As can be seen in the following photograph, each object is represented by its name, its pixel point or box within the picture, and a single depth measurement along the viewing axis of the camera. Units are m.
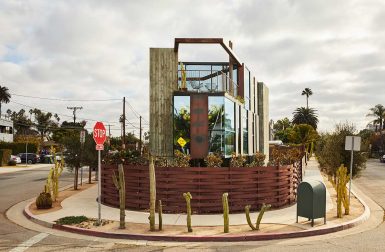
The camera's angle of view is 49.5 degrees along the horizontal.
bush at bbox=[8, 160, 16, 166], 45.31
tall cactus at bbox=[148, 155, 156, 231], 10.09
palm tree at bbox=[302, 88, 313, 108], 139.35
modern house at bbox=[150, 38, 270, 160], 20.44
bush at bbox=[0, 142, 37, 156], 58.22
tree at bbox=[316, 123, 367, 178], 17.30
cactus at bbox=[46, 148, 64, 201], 15.13
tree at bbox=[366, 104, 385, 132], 95.38
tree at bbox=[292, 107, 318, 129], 113.25
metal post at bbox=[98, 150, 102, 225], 10.56
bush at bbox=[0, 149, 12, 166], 44.53
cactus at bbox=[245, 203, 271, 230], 9.81
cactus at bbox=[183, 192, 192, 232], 9.89
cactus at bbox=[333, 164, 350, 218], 11.74
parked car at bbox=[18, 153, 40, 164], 50.91
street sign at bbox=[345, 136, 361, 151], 13.91
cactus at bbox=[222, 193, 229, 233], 9.88
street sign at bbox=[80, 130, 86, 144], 18.97
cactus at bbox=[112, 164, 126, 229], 10.22
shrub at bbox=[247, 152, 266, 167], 13.97
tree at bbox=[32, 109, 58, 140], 106.97
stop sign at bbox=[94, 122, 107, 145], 10.93
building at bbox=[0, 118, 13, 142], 69.51
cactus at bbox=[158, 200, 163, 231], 10.00
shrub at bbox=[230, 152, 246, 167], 13.38
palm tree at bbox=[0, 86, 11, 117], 94.50
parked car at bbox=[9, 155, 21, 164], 45.75
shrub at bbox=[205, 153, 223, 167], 13.12
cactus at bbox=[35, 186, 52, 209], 13.41
